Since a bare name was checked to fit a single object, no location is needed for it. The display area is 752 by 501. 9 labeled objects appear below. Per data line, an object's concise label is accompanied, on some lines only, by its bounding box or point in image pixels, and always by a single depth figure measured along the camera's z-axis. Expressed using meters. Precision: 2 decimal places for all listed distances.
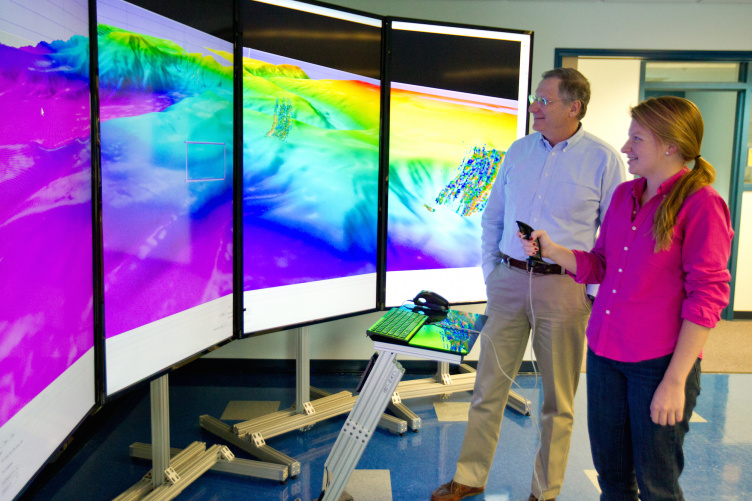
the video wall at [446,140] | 2.90
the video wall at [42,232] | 1.08
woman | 1.34
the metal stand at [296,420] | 2.63
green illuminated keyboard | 1.58
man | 2.14
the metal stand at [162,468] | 2.17
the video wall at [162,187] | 1.65
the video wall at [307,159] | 2.36
